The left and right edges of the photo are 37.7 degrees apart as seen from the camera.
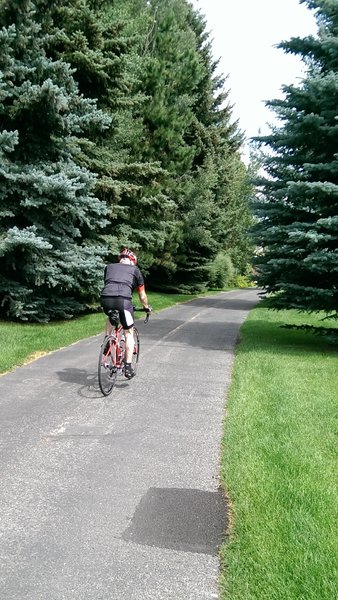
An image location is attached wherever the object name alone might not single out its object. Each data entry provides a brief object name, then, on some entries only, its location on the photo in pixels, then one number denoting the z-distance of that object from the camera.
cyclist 7.51
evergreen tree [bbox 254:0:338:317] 10.41
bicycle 6.99
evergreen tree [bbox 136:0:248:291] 24.06
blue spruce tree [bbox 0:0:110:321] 12.52
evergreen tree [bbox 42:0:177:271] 14.86
